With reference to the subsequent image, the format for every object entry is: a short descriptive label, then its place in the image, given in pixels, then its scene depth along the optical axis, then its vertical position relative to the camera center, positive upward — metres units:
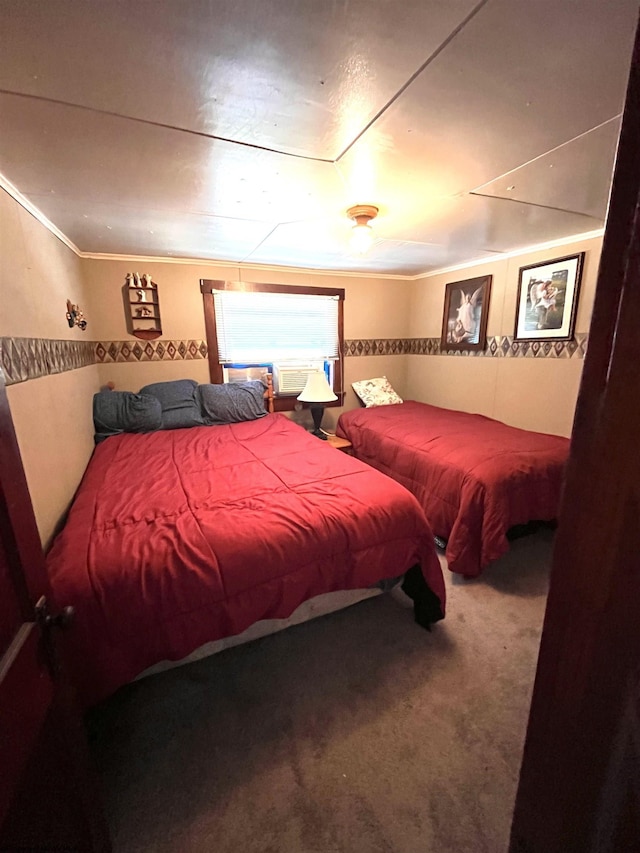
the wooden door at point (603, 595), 0.33 -0.28
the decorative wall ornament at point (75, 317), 2.37 +0.22
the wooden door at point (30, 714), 0.60 -0.67
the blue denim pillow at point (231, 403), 3.16 -0.53
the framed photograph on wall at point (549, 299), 2.65 +0.30
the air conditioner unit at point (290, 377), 3.68 -0.35
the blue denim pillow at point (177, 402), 3.00 -0.50
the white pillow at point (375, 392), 4.00 -0.58
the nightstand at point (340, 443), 3.35 -0.97
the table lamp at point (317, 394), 3.49 -0.51
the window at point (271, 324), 3.44 +0.20
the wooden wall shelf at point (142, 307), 3.04 +0.35
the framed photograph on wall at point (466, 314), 3.35 +0.25
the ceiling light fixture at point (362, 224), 1.96 +0.69
